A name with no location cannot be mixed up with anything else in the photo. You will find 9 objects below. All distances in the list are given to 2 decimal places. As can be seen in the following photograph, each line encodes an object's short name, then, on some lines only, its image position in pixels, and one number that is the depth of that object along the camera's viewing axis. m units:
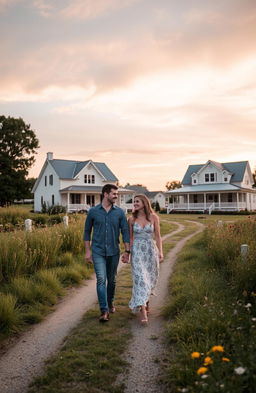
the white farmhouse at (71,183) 41.41
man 5.44
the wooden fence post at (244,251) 6.42
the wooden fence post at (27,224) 10.83
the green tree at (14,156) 45.66
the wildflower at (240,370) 2.38
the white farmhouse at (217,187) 41.51
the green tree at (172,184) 121.69
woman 5.58
